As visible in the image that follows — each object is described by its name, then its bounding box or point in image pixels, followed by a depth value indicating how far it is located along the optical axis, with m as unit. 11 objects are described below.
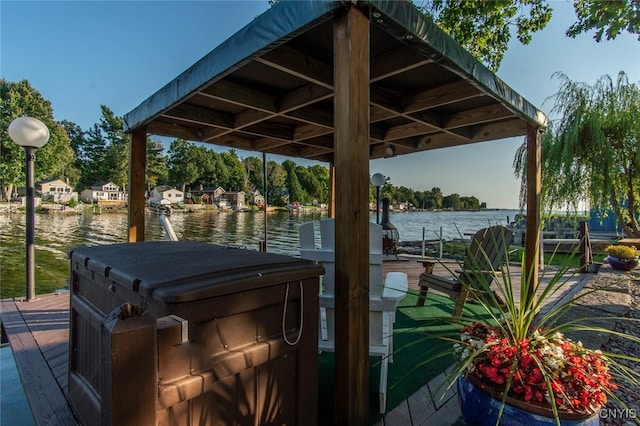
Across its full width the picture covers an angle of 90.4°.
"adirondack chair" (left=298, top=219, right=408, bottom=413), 1.94
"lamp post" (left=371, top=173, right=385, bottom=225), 7.88
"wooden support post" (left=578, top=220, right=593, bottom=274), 5.20
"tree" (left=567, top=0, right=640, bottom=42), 3.24
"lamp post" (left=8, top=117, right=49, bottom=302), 3.59
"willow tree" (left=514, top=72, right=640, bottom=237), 6.77
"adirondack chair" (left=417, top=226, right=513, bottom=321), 2.93
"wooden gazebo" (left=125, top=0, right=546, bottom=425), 1.39
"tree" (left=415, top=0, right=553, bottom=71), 6.44
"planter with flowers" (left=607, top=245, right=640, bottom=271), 5.46
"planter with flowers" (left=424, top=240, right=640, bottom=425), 1.21
